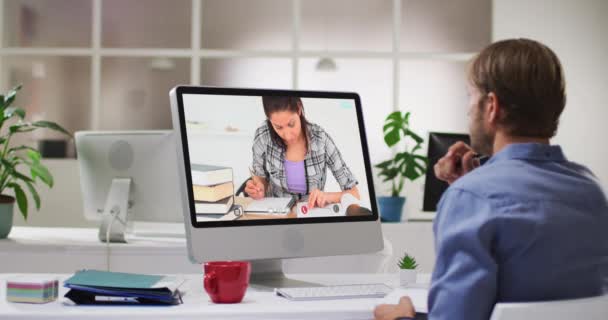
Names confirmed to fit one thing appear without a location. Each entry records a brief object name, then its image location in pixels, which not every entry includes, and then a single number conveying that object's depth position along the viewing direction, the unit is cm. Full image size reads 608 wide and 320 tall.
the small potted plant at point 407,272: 174
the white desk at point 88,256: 269
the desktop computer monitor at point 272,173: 163
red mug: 147
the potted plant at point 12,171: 303
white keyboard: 153
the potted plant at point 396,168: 432
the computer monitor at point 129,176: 276
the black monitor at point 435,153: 368
